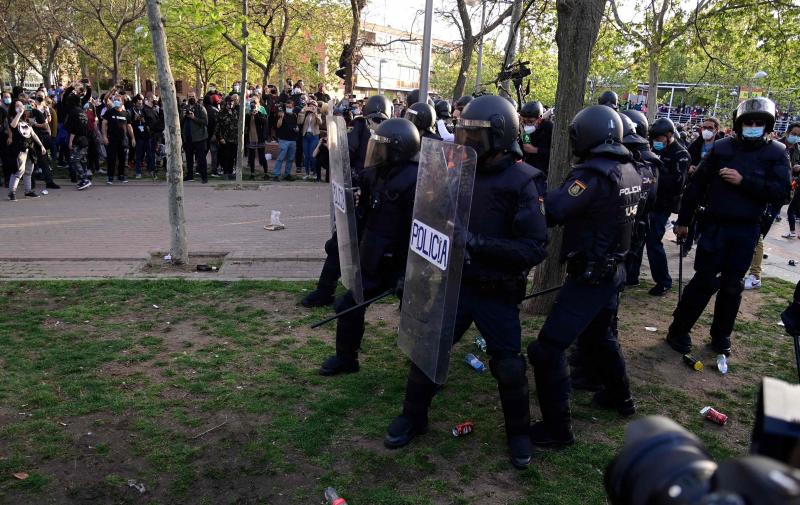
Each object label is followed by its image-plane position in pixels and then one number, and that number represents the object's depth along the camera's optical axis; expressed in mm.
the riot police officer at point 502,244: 3471
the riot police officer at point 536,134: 8648
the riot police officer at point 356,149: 6391
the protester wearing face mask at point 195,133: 14180
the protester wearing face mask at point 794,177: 11225
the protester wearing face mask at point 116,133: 13664
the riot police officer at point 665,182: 7172
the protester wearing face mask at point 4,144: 12375
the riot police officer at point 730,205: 5160
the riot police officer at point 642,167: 4152
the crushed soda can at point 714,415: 4223
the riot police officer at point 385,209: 4324
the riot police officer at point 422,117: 6965
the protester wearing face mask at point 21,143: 11688
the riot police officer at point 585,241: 3605
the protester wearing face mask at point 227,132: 14773
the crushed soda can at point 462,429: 3943
